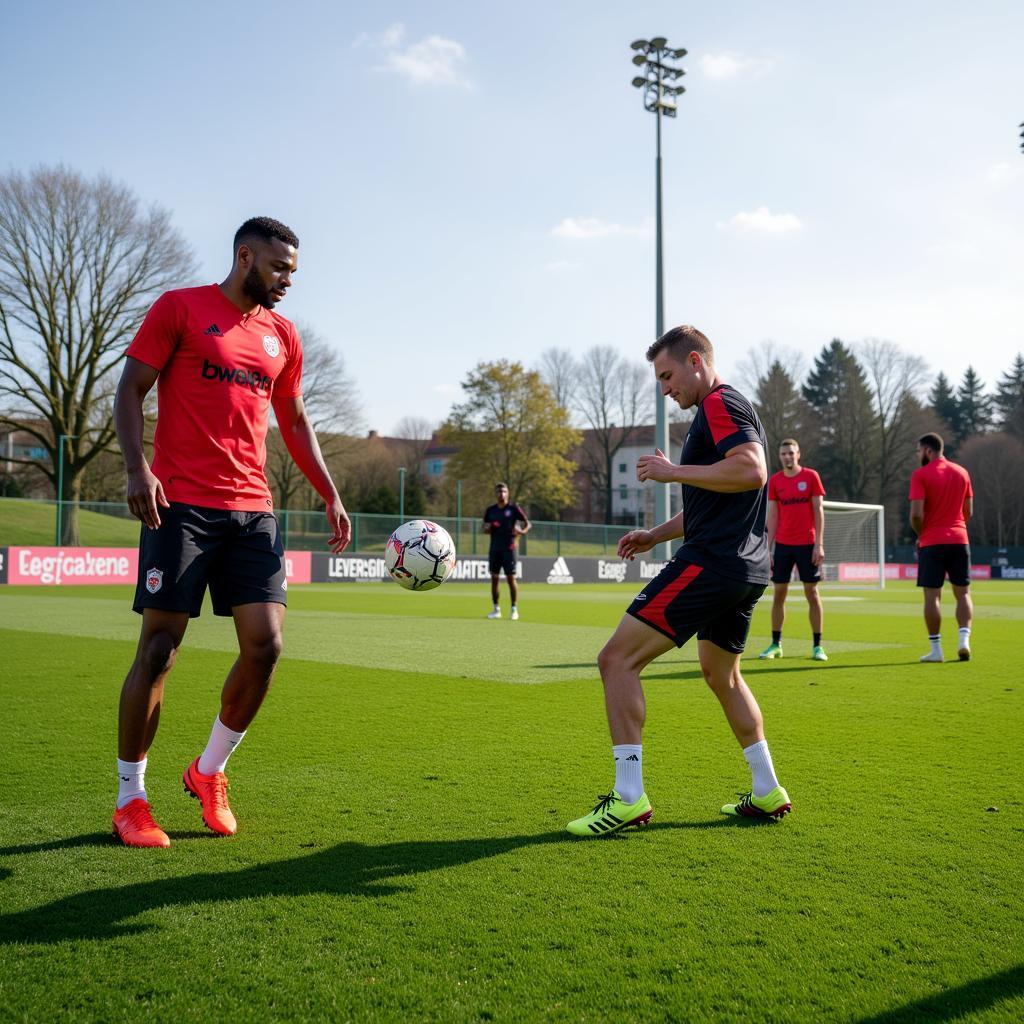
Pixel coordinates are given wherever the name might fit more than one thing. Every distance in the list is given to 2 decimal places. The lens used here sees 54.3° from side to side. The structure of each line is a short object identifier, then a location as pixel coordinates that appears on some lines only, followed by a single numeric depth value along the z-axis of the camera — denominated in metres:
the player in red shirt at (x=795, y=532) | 10.33
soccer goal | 39.94
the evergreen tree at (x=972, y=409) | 92.38
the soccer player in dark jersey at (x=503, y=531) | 16.88
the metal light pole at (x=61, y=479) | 29.65
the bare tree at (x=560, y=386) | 73.19
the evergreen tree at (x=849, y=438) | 72.62
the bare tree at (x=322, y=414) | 53.00
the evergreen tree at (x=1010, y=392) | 89.12
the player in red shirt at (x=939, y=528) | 10.31
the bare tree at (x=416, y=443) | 86.14
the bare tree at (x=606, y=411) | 73.19
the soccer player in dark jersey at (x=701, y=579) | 3.86
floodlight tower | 30.03
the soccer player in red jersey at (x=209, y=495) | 3.75
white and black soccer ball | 5.63
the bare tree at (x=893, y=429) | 71.94
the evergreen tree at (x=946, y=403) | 93.06
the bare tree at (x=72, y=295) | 38.50
